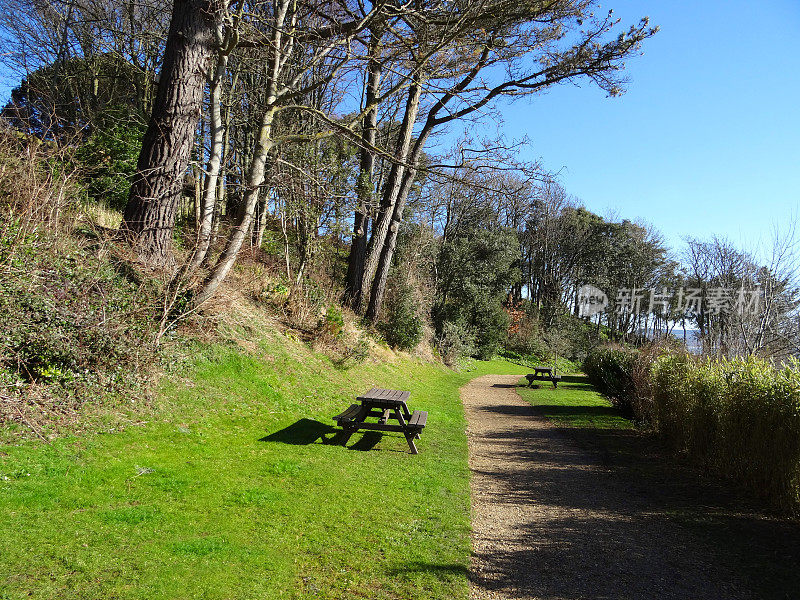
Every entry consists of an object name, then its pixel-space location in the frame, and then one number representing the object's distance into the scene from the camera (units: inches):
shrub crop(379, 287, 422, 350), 627.2
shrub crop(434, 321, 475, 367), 810.2
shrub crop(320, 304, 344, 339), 462.9
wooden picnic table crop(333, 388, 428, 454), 281.7
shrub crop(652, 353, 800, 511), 212.5
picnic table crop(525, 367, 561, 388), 715.7
